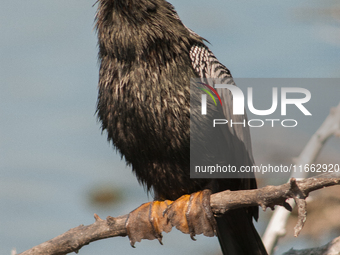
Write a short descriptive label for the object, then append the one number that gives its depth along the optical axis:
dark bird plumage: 9.07
